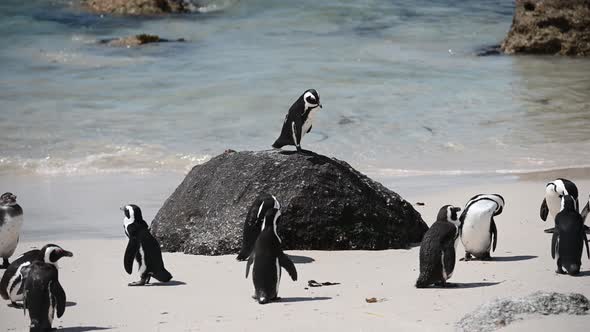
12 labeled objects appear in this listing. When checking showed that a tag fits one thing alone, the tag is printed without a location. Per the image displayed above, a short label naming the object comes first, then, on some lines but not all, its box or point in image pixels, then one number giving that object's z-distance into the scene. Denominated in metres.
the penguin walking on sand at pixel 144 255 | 14.35
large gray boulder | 16.47
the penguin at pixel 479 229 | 15.36
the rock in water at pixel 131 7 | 50.81
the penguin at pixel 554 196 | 16.72
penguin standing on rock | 16.84
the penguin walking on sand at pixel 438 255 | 13.48
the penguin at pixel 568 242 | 13.71
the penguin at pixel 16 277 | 13.40
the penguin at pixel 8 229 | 15.70
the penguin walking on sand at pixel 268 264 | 12.99
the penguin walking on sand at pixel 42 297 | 11.87
